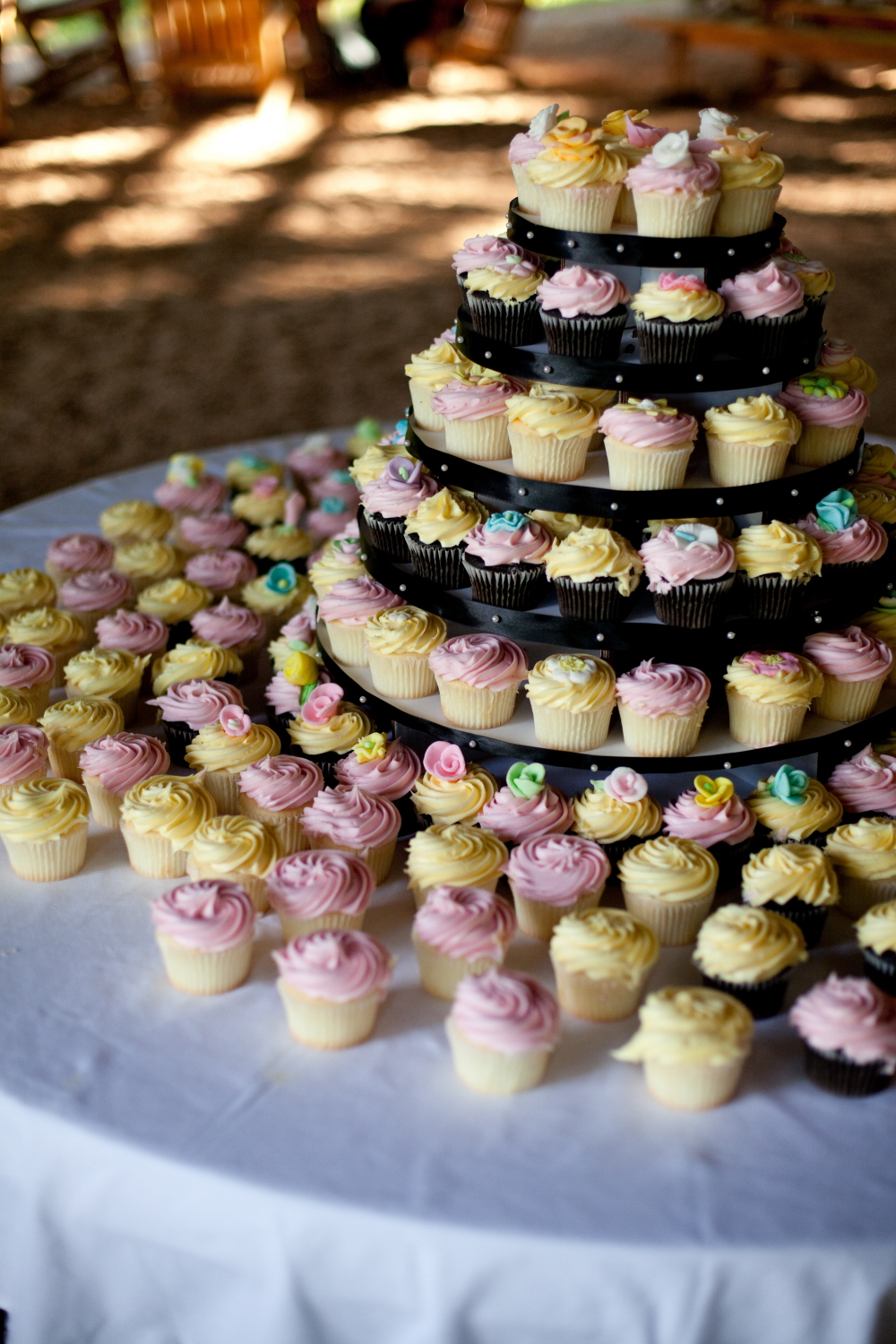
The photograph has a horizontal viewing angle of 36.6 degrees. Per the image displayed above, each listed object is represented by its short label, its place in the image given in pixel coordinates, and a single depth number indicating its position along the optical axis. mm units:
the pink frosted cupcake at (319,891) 2139
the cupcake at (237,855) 2238
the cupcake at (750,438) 2266
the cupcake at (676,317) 2215
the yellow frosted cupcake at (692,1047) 1825
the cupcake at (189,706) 2668
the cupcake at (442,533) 2457
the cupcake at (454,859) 2195
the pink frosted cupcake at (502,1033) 1862
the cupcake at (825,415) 2387
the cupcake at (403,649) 2457
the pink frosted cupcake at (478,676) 2341
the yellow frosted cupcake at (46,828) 2328
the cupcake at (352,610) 2604
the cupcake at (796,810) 2293
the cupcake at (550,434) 2314
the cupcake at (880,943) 2041
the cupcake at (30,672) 2842
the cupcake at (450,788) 2359
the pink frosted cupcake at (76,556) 3430
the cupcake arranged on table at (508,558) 2357
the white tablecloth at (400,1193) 1678
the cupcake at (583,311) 2275
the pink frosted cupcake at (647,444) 2230
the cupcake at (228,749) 2541
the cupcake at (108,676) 2809
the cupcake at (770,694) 2264
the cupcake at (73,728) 2643
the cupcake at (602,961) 1983
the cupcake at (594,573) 2279
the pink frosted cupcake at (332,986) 1946
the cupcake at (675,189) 2172
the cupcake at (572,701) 2279
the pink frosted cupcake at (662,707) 2250
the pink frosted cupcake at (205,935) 2051
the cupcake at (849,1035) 1854
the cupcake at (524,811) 2299
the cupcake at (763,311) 2273
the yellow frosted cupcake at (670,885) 2146
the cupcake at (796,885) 2129
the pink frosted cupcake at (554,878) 2168
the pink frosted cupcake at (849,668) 2365
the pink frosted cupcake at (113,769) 2508
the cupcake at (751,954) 1986
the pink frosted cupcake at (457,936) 2045
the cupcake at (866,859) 2217
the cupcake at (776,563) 2283
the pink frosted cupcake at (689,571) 2229
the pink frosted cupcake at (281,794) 2406
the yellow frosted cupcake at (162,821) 2336
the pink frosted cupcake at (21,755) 2471
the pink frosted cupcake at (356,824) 2303
